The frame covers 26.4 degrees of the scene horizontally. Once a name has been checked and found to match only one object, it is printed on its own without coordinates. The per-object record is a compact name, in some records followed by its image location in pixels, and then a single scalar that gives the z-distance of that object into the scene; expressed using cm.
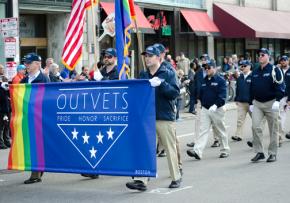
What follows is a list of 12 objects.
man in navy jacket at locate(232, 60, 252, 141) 1448
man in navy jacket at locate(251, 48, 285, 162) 1116
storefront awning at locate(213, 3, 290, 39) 3058
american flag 1326
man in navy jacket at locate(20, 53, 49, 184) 1009
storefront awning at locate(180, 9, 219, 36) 2866
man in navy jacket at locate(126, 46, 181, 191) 890
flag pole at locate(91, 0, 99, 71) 1094
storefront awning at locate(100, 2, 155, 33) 2362
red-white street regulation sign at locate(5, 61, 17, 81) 1509
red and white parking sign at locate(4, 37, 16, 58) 1475
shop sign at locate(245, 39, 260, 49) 3516
